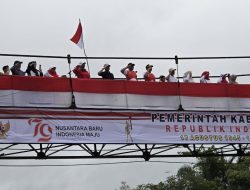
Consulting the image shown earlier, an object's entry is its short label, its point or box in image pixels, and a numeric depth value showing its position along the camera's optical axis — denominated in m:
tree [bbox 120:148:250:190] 42.53
